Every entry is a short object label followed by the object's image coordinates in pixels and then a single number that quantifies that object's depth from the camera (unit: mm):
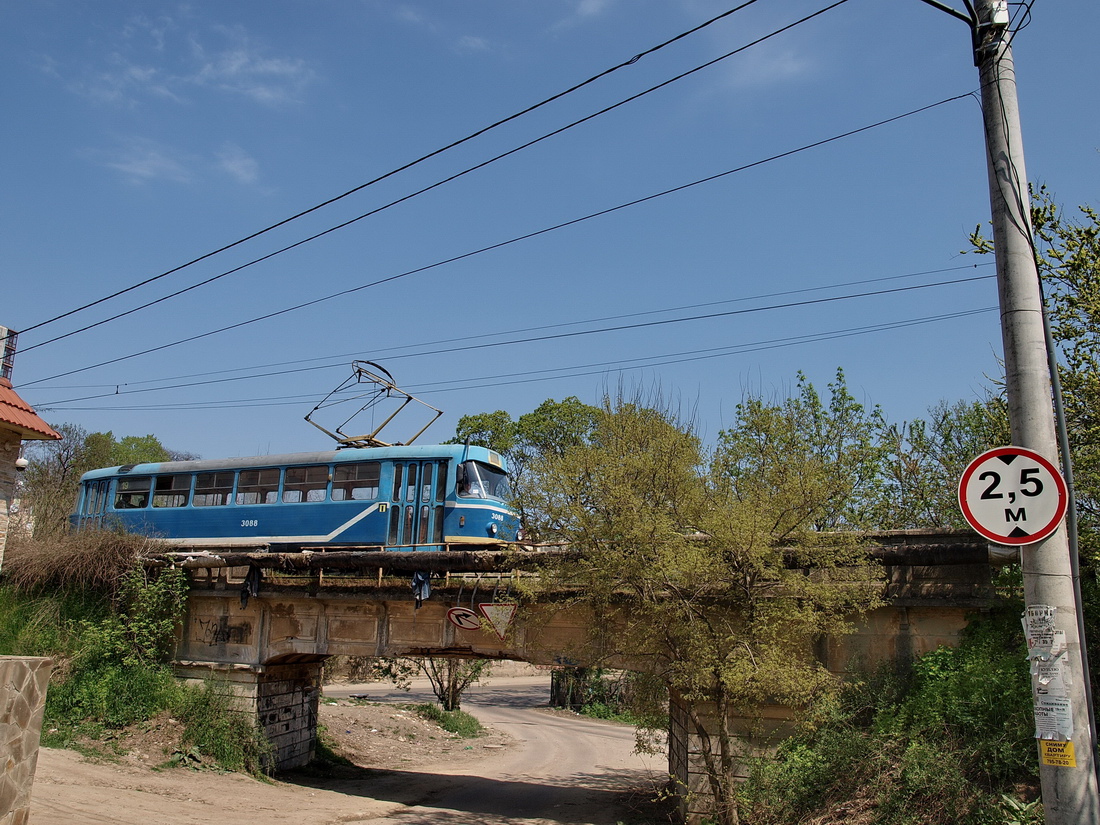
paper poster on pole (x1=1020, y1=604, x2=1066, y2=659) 5169
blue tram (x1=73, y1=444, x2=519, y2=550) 18750
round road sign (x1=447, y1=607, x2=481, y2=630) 16688
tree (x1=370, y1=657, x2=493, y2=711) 34000
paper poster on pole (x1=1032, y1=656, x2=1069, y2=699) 5133
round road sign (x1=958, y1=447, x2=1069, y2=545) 5238
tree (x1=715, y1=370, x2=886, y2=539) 11820
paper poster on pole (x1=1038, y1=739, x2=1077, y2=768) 5002
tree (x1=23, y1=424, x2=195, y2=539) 23844
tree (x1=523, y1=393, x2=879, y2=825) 11562
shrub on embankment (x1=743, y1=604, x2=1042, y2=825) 10383
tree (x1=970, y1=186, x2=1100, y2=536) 10945
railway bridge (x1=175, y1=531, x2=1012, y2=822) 13195
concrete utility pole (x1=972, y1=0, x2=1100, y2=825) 5027
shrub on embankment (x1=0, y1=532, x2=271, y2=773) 18562
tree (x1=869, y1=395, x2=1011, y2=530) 24156
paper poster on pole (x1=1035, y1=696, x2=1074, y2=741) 5043
